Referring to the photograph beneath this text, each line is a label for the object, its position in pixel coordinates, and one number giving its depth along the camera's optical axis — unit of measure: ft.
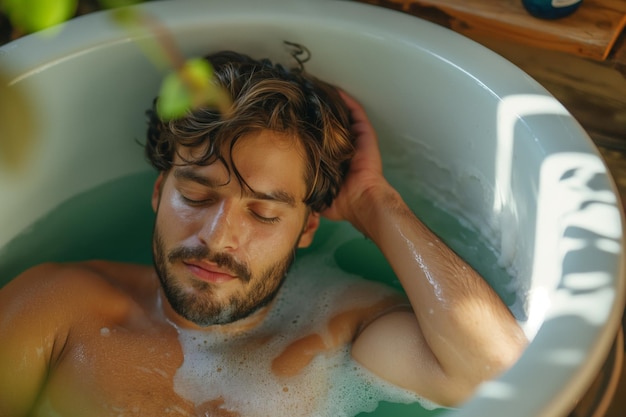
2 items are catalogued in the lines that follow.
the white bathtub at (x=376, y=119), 3.78
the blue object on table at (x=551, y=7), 4.61
